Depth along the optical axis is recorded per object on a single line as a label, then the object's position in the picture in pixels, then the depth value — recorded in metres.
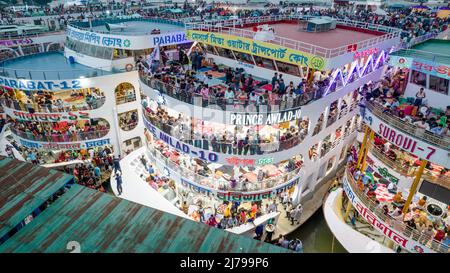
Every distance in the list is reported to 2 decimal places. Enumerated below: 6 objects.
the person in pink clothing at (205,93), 20.30
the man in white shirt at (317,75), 23.95
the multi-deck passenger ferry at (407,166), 17.44
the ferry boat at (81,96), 27.83
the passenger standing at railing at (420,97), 21.28
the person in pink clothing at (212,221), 21.92
